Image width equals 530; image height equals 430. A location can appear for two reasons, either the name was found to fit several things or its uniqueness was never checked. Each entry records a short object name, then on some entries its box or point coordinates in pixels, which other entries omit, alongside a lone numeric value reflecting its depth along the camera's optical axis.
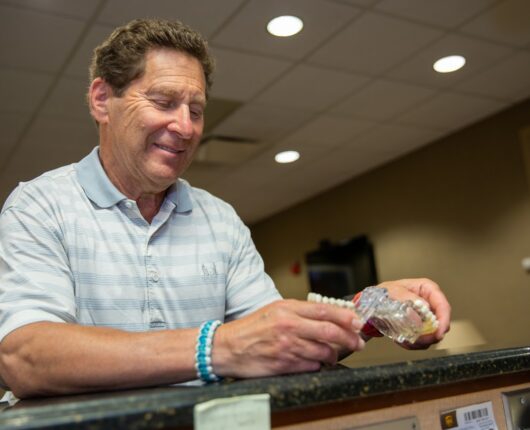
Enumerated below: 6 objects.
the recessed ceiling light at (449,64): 3.38
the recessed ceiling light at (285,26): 2.77
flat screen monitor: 5.63
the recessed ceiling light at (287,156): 4.85
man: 0.73
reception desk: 0.48
